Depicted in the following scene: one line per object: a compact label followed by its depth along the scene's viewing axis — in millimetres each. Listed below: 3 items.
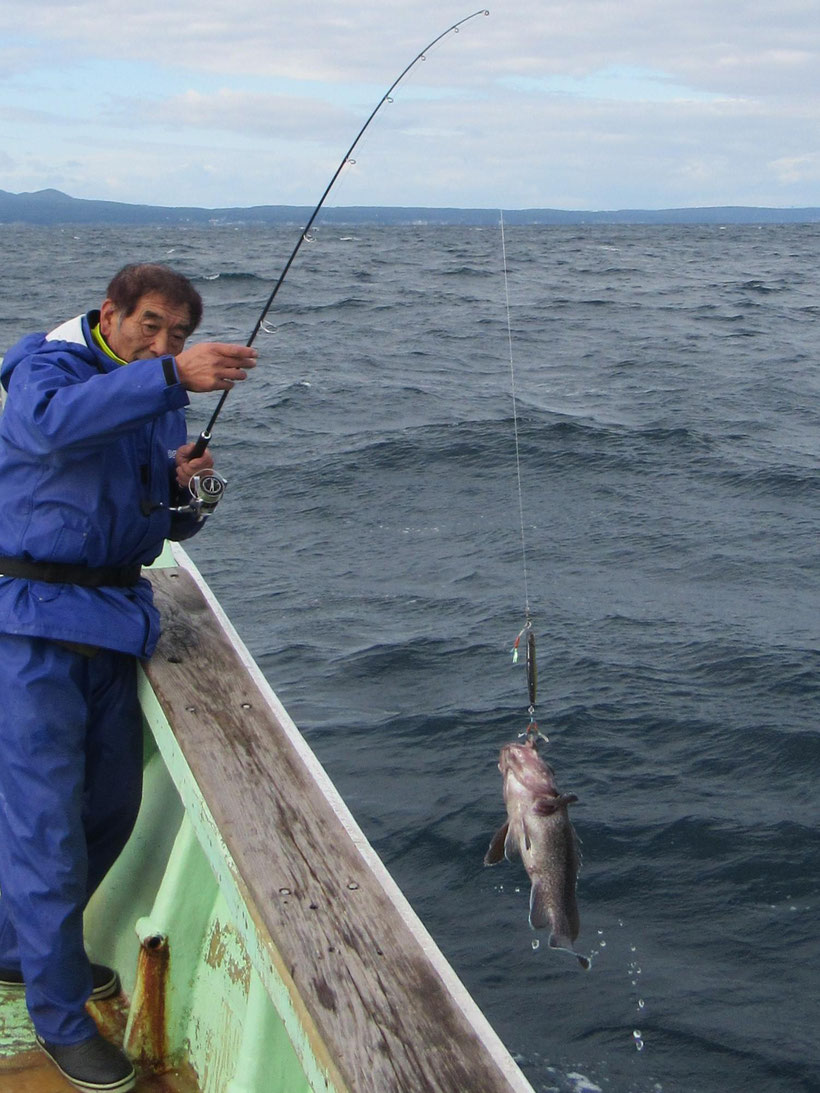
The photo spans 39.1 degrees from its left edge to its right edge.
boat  1898
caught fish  2992
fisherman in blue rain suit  2602
